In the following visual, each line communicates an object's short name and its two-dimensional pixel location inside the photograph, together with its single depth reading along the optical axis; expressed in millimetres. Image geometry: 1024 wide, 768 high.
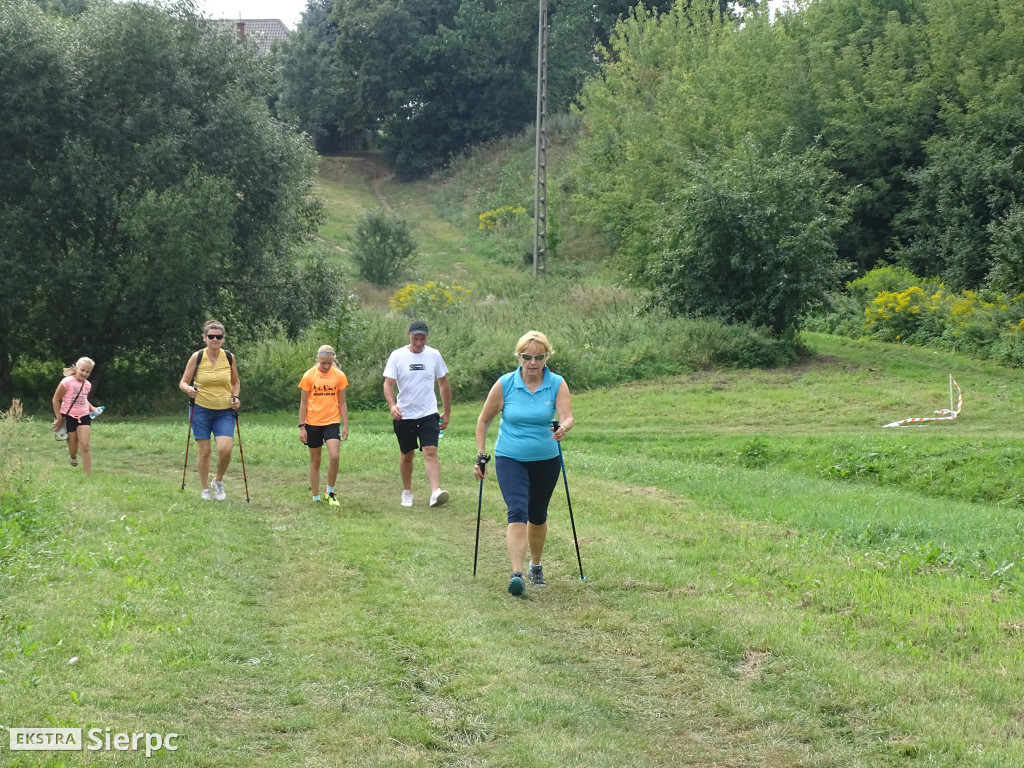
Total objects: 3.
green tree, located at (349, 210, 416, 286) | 48906
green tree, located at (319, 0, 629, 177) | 74312
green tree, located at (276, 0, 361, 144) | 75562
